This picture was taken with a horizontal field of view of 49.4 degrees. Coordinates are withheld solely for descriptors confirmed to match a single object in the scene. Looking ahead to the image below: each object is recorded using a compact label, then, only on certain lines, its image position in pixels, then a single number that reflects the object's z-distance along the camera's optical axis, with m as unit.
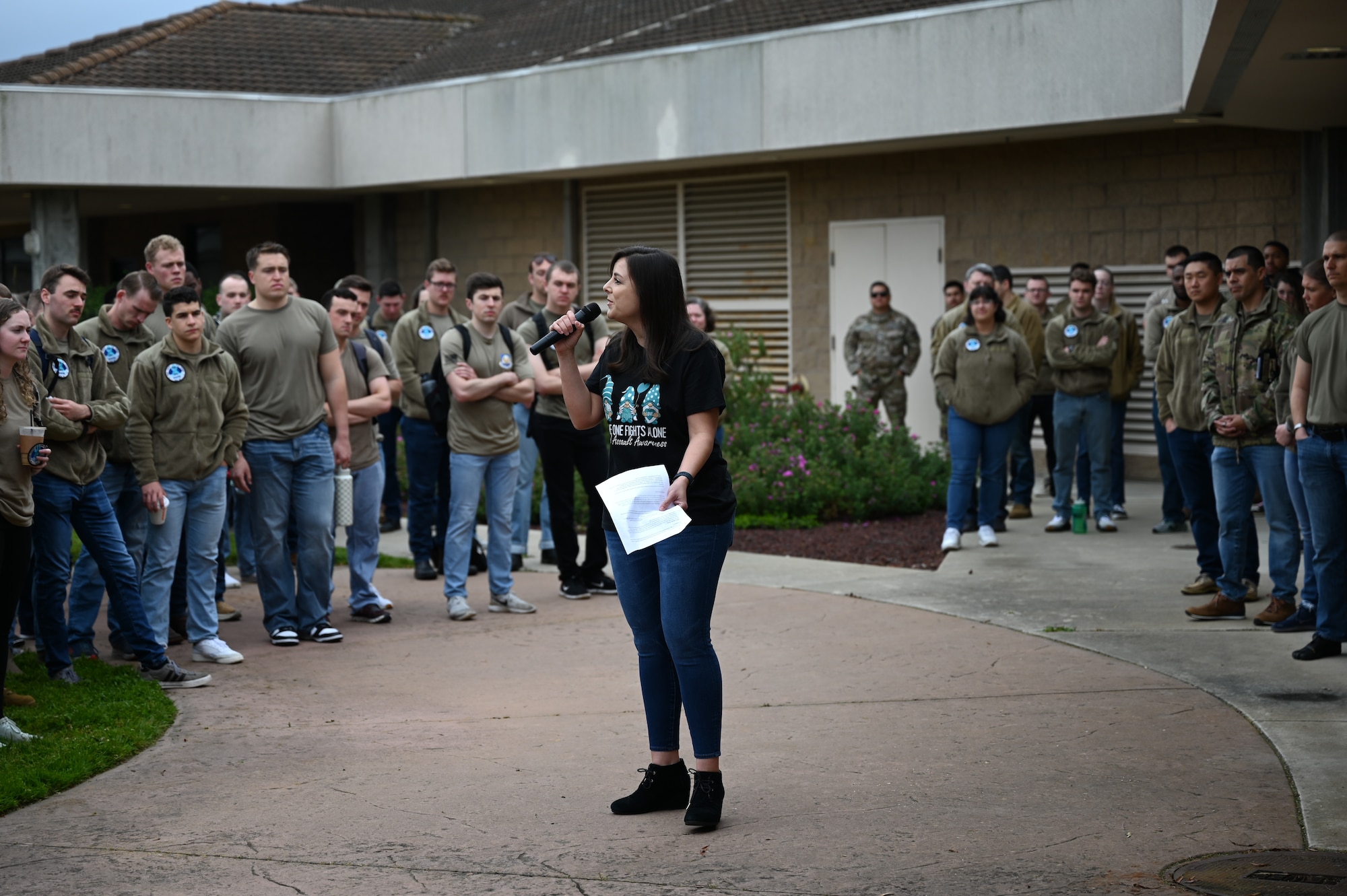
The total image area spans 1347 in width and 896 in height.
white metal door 16.58
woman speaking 4.98
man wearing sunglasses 14.91
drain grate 4.30
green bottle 11.84
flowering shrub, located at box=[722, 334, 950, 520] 12.80
